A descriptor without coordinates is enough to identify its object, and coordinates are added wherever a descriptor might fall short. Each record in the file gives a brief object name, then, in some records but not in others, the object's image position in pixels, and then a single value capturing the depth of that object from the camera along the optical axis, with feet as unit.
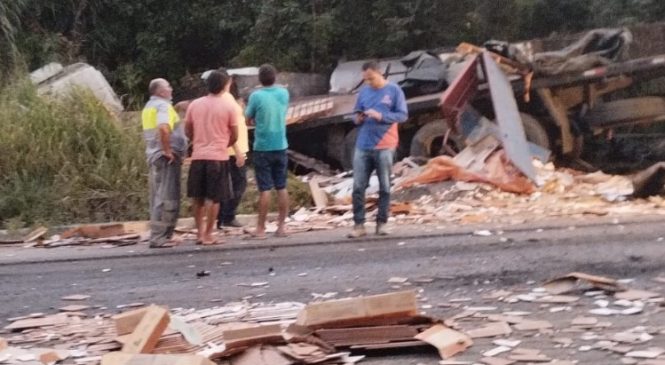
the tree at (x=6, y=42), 60.34
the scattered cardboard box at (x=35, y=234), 42.42
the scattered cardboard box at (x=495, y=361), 18.50
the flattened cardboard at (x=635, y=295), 22.90
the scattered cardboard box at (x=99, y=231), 42.37
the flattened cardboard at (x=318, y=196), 47.60
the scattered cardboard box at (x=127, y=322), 20.56
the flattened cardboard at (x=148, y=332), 19.22
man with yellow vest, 34.78
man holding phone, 34.45
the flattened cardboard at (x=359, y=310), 20.33
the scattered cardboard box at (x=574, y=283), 23.78
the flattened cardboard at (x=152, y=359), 17.53
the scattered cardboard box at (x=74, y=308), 25.50
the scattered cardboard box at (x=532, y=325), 20.71
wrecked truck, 54.44
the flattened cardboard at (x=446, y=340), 19.20
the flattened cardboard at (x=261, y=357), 18.62
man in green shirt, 35.91
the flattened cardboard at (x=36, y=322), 23.45
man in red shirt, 34.68
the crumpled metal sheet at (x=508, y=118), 46.75
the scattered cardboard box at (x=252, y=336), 19.27
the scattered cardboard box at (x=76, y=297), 27.07
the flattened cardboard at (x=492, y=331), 20.35
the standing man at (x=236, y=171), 36.79
